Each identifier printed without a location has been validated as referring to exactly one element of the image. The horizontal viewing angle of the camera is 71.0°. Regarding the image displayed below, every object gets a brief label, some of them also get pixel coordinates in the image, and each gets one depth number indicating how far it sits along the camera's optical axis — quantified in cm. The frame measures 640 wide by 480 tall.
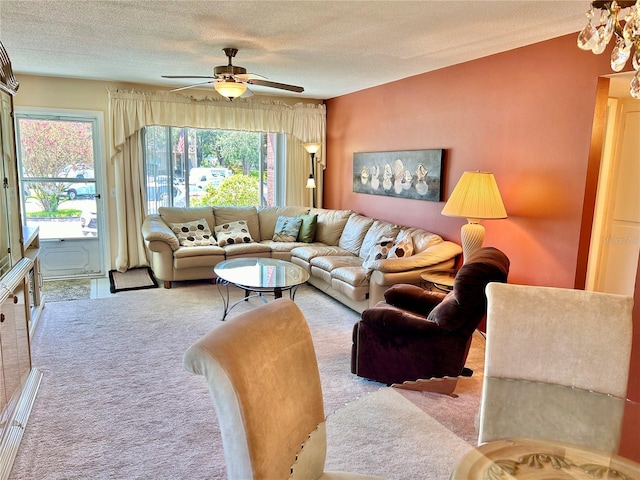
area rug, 508
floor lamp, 610
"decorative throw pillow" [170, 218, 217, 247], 528
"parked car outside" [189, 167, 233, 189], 612
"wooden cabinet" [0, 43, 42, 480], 223
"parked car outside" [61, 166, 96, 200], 545
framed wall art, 443
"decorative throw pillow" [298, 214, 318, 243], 579
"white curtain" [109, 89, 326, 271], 545
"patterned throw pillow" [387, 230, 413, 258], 421
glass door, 524
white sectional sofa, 398
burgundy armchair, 251
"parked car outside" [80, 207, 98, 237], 559
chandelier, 146
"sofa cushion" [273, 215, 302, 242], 579
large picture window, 585
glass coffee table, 371
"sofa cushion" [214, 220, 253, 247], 547
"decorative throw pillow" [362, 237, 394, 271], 437
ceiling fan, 355
